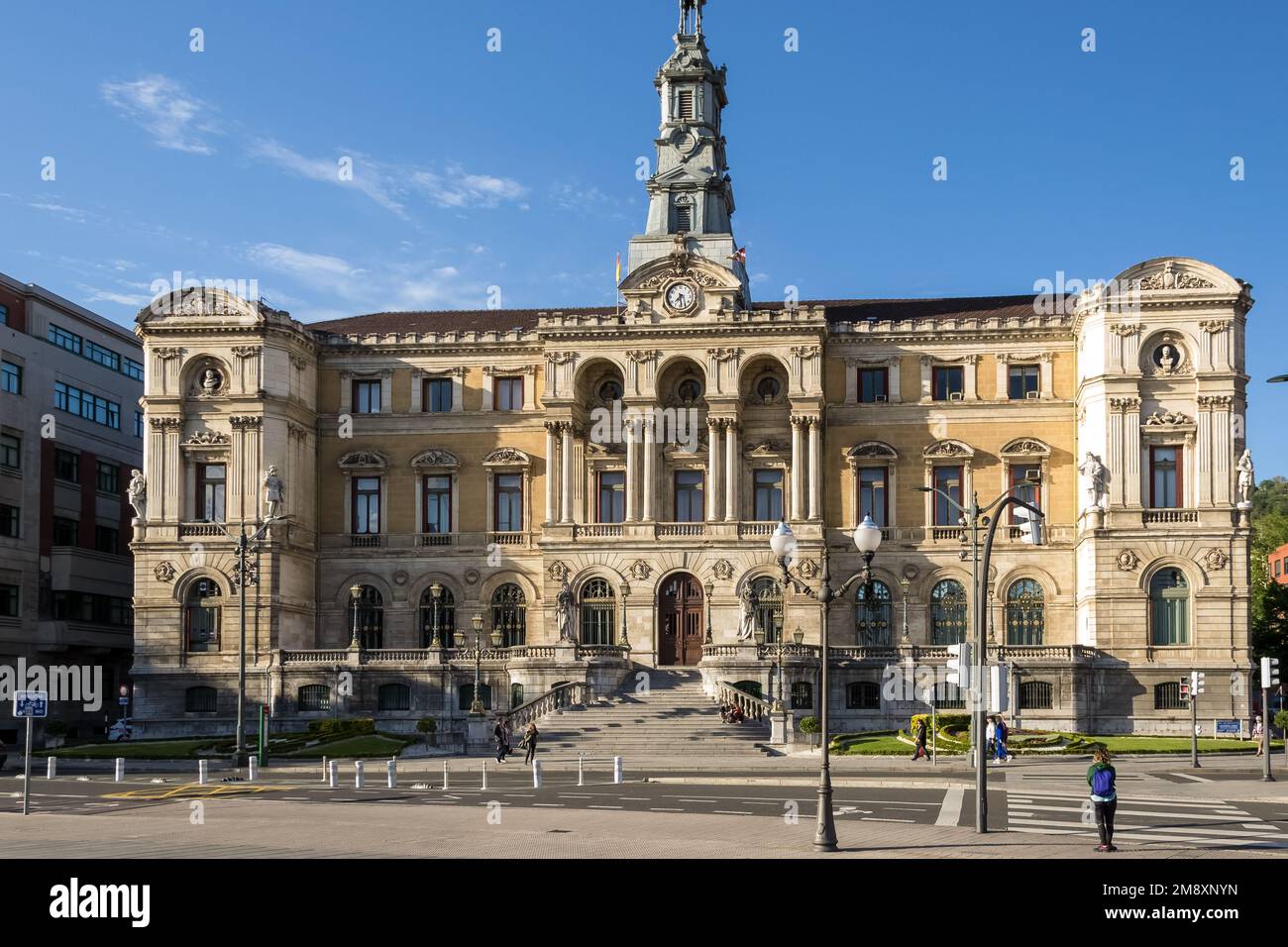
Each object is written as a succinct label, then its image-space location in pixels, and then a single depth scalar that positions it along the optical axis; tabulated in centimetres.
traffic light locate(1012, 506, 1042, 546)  3625
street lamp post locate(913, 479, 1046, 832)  3403
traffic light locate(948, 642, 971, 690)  3406
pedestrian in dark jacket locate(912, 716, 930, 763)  6048
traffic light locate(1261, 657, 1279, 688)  5422
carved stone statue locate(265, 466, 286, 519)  7956
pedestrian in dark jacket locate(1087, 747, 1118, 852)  3067
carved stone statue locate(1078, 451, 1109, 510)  7606
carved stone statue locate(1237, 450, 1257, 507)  7531
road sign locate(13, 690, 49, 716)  4319
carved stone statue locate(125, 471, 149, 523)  8150
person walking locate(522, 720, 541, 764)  5881
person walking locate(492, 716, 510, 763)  6125
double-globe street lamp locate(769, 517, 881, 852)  3152
